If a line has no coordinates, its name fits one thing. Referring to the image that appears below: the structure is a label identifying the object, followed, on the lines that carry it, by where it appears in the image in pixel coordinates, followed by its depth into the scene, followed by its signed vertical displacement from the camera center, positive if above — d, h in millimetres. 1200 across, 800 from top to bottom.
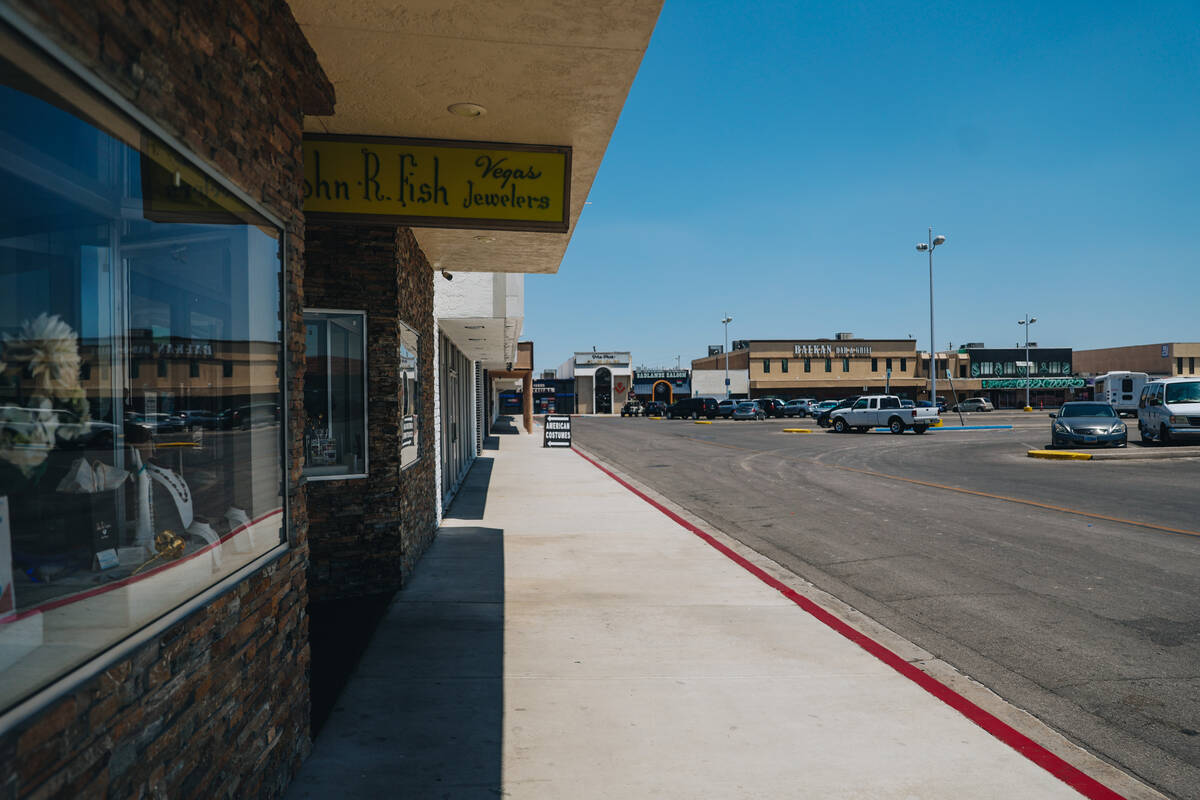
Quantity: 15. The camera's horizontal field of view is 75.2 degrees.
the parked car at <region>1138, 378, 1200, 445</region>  23969 -699
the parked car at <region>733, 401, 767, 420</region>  56250 -1153
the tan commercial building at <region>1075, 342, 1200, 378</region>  80688 +3176
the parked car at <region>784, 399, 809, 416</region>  59881 -1134
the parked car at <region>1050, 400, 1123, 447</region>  23688 -1119
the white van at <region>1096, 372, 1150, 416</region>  56609 +55
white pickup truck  35219 -1079
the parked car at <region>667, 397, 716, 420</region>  58000 -1007
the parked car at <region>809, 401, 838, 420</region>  50456 -862
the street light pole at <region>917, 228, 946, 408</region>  40922 +6914
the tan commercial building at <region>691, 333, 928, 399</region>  78375 +2777
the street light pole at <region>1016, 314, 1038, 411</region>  69650 +2318
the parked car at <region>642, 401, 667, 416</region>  69975 -1195
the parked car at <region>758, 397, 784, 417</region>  59881 -963
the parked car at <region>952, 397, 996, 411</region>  69188 -1238
